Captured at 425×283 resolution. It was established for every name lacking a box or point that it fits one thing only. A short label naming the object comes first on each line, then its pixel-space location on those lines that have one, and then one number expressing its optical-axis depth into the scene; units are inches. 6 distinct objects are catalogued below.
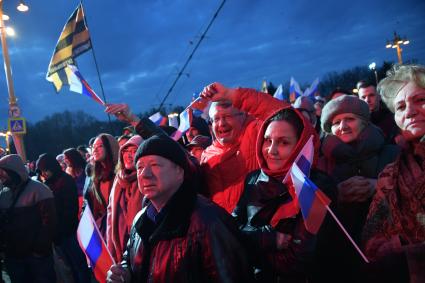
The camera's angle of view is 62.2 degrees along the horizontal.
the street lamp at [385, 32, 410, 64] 1157.0
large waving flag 232.2
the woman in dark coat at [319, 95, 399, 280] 88.0
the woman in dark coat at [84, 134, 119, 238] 177.8
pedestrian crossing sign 419.1
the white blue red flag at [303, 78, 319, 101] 397.3
